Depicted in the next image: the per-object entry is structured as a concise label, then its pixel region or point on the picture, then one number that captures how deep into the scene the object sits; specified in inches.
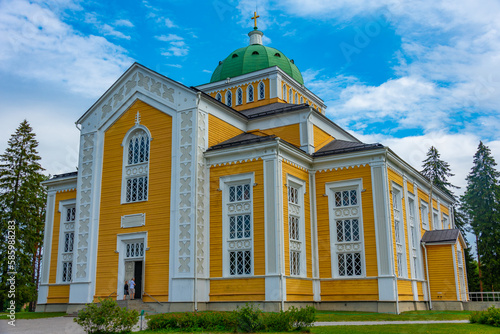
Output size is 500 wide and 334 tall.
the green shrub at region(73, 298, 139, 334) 577.3
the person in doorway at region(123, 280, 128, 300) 993.5
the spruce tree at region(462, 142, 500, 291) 1660.9
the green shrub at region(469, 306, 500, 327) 691.4
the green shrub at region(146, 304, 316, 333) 592.4
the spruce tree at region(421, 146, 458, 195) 2011.6
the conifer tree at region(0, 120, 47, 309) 1533.1
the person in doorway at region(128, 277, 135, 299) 971.6
